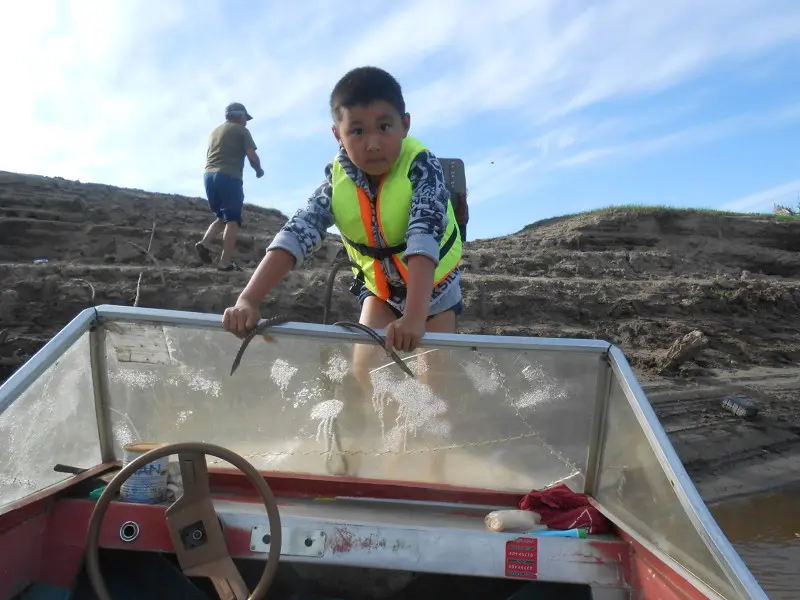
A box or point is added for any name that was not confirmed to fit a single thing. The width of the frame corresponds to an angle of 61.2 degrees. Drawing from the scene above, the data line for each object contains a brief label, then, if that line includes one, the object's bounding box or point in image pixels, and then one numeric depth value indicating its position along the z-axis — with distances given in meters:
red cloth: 2.12
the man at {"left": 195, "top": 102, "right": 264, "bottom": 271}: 6.82
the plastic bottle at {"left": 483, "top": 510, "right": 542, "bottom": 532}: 2.08
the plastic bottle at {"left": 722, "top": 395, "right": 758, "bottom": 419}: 6.25
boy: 2.37
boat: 1.86
